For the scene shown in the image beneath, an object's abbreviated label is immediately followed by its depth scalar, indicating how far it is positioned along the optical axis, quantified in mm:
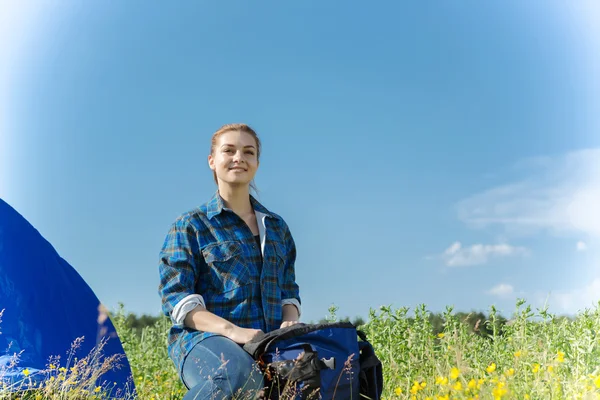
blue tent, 3379
